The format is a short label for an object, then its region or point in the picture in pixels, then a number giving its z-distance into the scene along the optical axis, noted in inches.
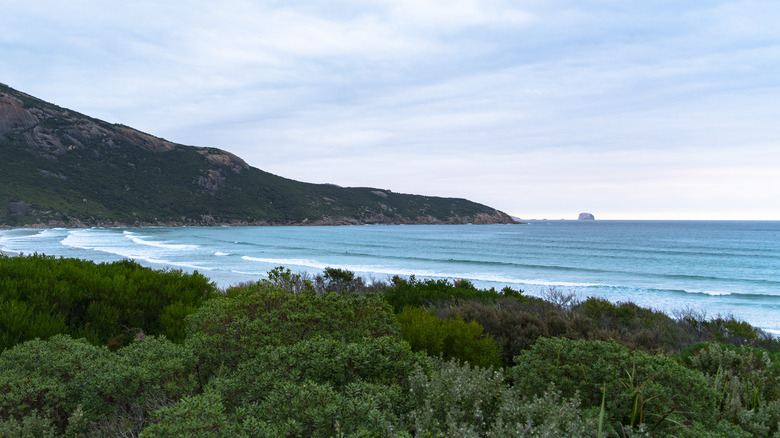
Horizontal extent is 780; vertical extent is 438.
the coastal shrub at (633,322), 270.7
